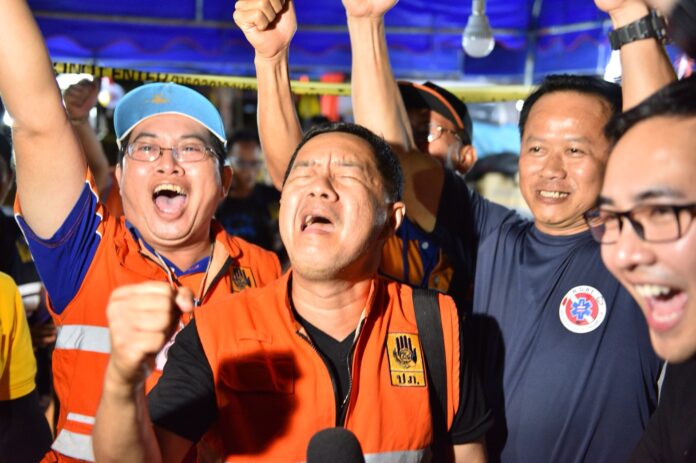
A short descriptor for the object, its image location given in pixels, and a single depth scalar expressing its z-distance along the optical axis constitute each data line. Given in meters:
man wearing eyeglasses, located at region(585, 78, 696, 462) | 1.78
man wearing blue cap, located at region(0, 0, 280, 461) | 2.60
